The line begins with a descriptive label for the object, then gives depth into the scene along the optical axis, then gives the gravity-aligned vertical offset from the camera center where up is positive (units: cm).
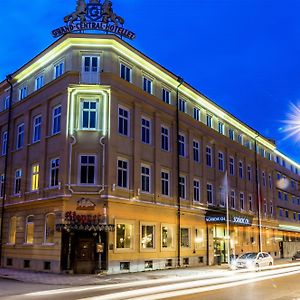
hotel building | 2118 +365
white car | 2512 -336
